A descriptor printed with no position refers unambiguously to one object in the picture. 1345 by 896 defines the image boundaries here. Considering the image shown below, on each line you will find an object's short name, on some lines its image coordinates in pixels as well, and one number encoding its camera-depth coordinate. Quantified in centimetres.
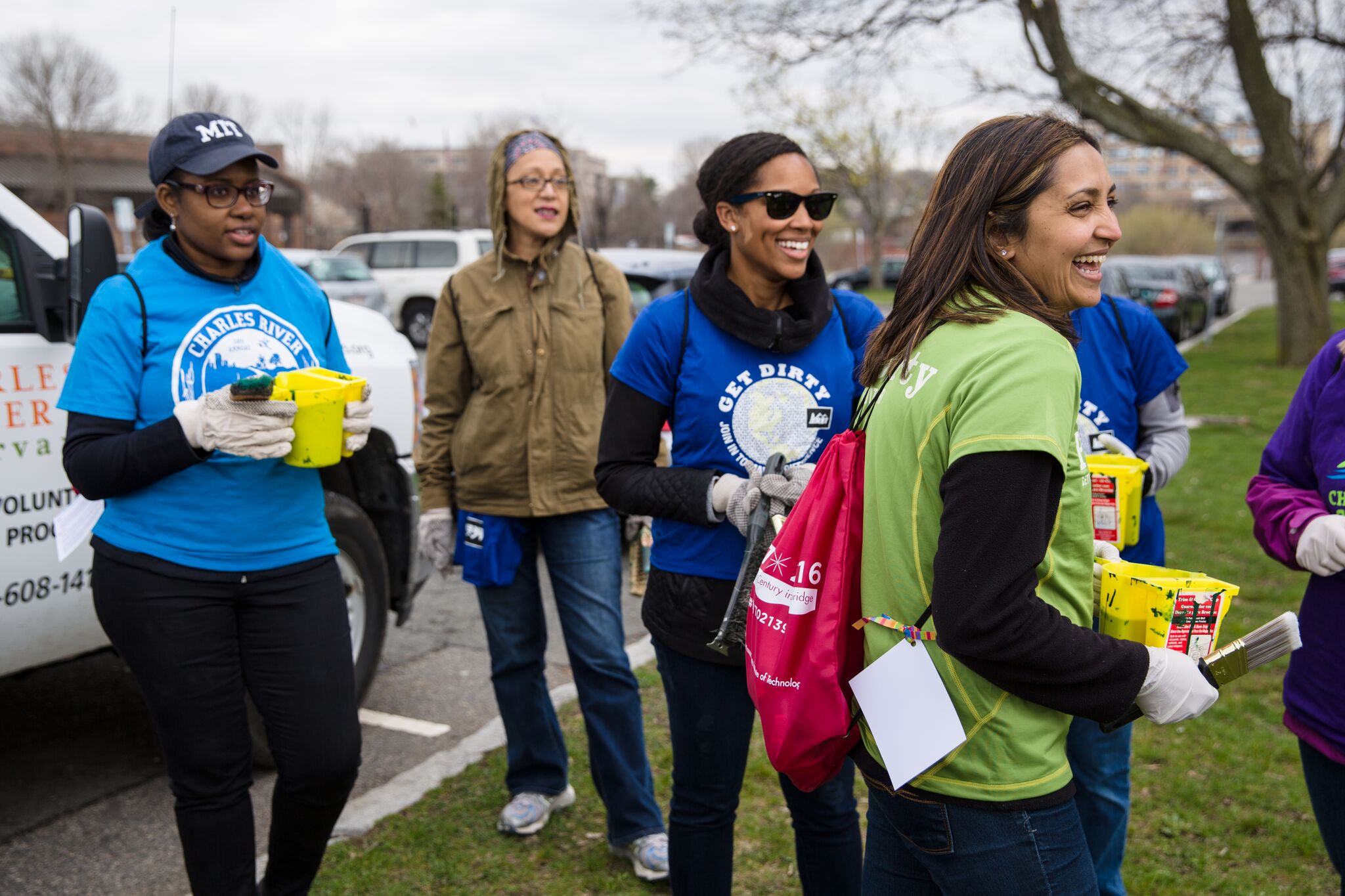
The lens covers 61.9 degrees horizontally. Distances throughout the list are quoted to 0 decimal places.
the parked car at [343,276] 1970
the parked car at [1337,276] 3978
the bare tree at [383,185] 5538
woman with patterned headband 336
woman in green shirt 145
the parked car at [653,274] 911
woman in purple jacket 216
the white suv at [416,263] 2186
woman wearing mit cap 246
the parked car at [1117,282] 1639
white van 324
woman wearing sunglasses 249
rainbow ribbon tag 160
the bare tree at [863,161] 4041
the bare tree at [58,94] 3209
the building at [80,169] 3469
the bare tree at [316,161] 5431
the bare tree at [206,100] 3247
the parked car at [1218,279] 3219
